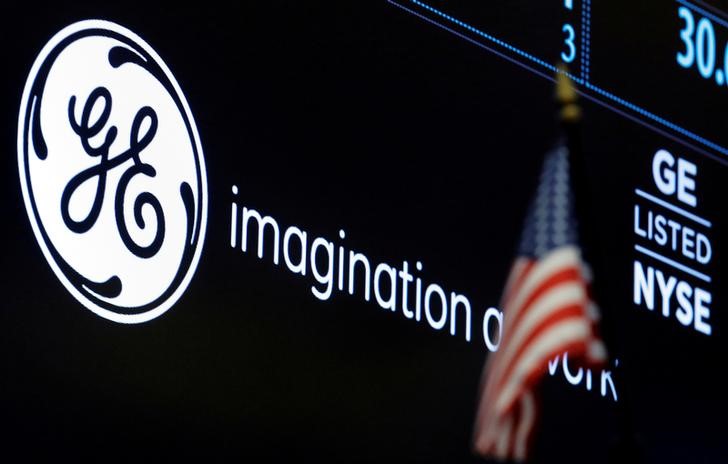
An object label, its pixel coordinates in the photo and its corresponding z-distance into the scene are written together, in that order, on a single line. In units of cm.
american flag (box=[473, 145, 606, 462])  351
